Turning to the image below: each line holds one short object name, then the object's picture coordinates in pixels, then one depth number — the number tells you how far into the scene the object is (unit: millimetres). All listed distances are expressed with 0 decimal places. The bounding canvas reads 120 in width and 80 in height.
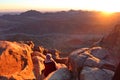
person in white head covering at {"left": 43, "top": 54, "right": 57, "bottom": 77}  3322
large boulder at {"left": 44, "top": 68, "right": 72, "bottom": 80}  2658
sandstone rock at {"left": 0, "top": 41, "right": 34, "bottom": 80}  3902
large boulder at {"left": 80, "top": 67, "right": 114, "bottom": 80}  2412
